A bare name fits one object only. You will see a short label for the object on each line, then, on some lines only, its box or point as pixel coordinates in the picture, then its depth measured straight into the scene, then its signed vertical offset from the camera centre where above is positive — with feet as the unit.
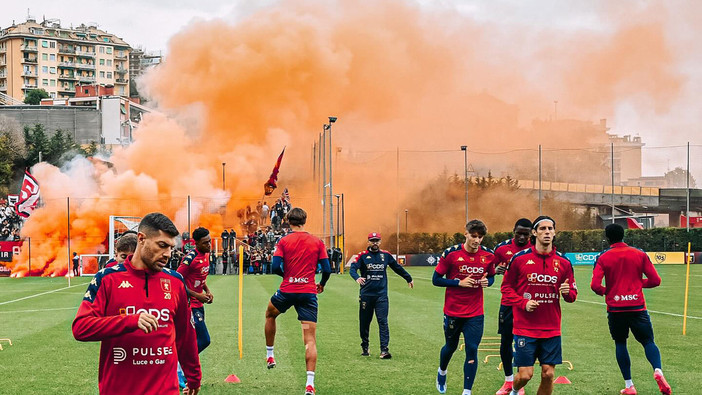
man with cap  47.95 -5.12
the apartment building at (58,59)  479.41 +84.55
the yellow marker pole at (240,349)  43.74 -8.31
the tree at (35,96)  430.61 +54.57
